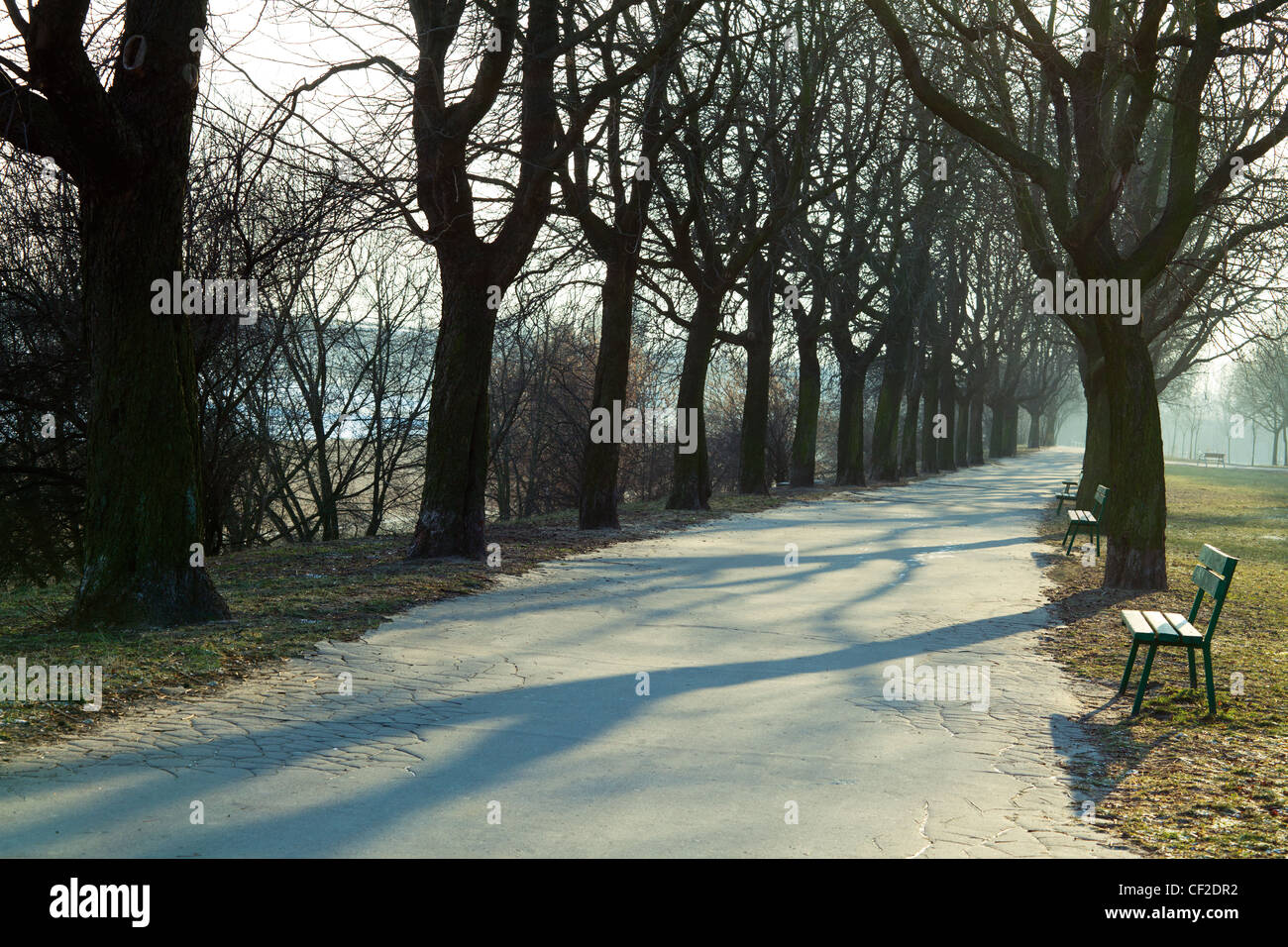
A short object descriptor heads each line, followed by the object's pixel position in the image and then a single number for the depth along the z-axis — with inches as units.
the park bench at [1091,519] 658.2
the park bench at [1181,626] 293.4
